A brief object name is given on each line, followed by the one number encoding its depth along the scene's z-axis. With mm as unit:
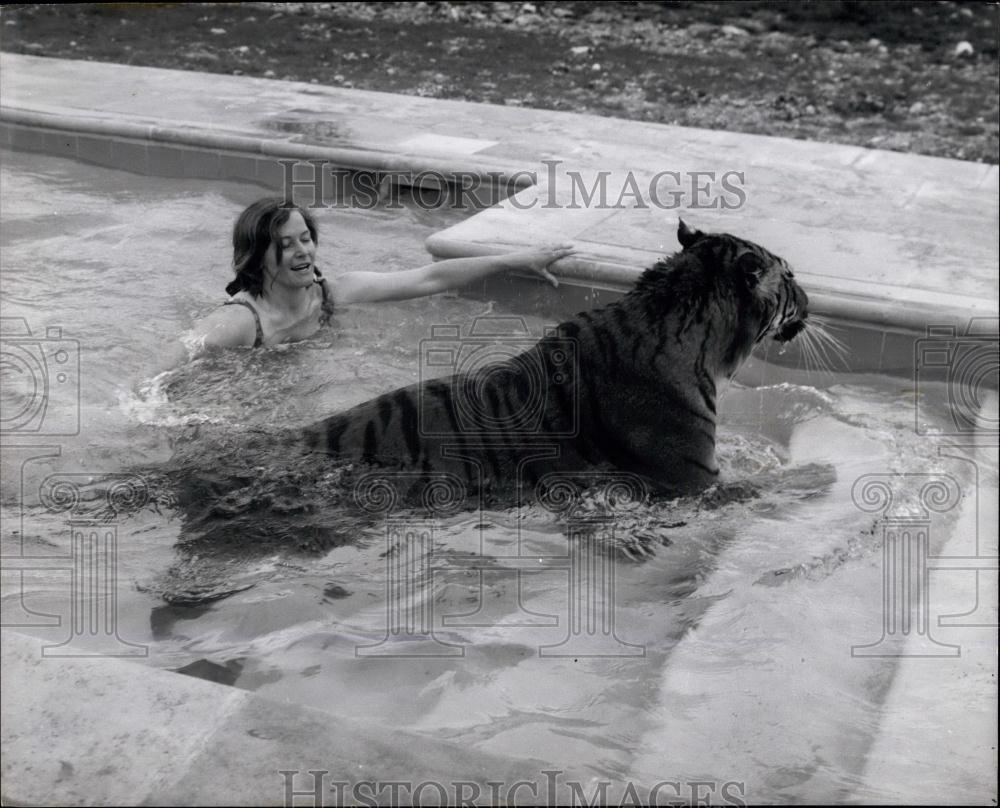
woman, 5562
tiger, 4391
